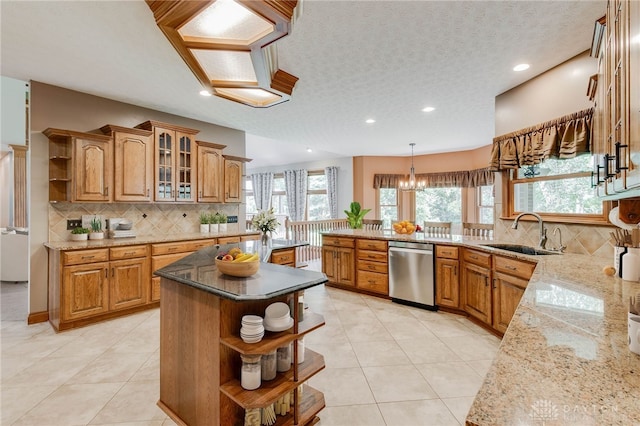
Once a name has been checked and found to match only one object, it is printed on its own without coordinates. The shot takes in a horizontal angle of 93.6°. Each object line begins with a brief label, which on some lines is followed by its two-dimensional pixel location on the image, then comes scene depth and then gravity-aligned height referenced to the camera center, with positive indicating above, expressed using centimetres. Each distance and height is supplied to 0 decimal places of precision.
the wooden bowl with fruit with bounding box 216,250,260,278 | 173 -30
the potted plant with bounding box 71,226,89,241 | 358 -24
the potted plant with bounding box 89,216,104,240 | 373 -21
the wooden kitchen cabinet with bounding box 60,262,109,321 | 322 -85
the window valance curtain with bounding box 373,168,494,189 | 699 +85
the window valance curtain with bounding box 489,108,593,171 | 274 +72
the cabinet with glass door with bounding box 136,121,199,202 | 414 +75
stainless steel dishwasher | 396 -84
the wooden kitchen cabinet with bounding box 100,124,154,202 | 378 +66
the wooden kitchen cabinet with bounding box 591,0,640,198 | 88 +42
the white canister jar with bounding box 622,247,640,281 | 180 -32
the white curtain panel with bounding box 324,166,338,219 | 862 +69
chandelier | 644 +61
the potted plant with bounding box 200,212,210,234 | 479 -17
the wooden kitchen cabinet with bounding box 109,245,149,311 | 353 -77
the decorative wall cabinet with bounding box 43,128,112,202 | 348 +57
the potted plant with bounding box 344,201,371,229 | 756 -7
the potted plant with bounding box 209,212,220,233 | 488 -15
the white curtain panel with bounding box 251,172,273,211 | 1023 +86
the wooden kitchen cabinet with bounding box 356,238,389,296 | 445 -81
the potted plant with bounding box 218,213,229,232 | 500 -18
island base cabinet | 154 -85
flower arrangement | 357 -9
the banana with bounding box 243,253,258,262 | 177 -27
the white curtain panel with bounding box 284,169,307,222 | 934 +68
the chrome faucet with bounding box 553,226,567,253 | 293 -28
